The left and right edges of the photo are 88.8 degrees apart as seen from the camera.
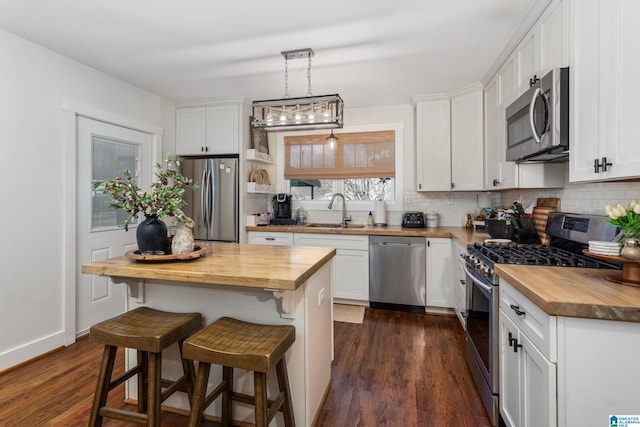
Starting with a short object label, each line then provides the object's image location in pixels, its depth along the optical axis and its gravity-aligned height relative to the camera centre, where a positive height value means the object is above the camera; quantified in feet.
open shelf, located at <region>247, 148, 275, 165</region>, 13.11 +2.32
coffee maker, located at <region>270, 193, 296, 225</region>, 14.61 +0.29
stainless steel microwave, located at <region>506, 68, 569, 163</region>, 5.91 +1.85
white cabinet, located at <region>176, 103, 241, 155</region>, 13.14 +3.39
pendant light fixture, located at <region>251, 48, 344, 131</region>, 7.61 +2.38
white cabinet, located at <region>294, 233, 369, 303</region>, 12.23 -1.90
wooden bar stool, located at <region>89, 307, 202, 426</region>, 5.00 -2.07
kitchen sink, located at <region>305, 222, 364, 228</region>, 13.73 -0.55
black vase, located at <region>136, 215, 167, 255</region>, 5.93 -0.44
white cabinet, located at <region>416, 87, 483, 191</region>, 11.64 +2.61
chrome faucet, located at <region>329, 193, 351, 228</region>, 14.25 +0.20
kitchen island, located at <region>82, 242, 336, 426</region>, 5.13 -1.54
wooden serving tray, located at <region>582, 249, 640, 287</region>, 4.17 -0.75
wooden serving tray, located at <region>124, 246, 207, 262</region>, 5.68 -0.79
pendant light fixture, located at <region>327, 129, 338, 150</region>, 12.33 +2.73
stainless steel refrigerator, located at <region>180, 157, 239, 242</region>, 13.08 +0.57
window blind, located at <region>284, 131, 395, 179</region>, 13.91 +2.48
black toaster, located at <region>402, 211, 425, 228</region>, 12.67 -0.28
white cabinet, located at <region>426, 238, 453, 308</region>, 11.35 -2.10
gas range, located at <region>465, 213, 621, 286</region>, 5.76 -0.78
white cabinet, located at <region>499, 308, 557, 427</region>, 3.92 -2.36
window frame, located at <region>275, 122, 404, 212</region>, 13.76 +1.88
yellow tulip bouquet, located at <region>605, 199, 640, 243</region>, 4.23 -0.07
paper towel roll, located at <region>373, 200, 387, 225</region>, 13.52 -0.06
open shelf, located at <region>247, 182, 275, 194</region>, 13.23 +1.02
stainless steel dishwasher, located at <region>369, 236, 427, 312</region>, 11.66 -2.16
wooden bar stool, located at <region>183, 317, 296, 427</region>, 4.46 -2.01
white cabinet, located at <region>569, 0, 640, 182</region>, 4.33 +1.82
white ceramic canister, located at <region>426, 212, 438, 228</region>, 13.03 -0.29
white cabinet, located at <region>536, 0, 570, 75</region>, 5.99 +3.47
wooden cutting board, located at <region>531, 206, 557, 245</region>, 8.14 -0.18
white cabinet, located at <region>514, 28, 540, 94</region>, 7.21 +3.61
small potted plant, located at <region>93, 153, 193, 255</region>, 5.69 +0.14
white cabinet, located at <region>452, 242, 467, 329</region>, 9.48 -2.23
